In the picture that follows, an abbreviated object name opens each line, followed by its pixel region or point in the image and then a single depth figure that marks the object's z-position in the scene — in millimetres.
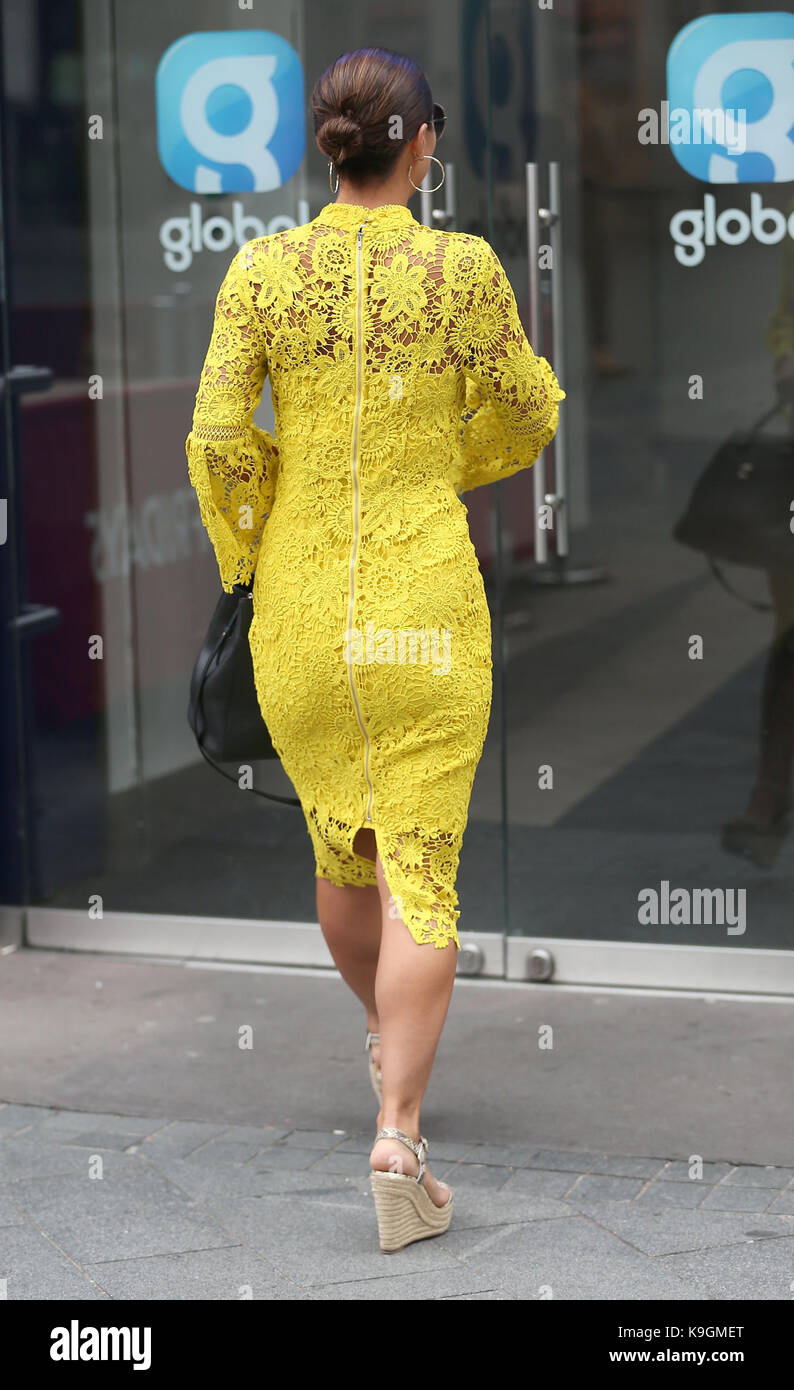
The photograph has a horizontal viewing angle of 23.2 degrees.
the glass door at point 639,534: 4508
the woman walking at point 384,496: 3322
